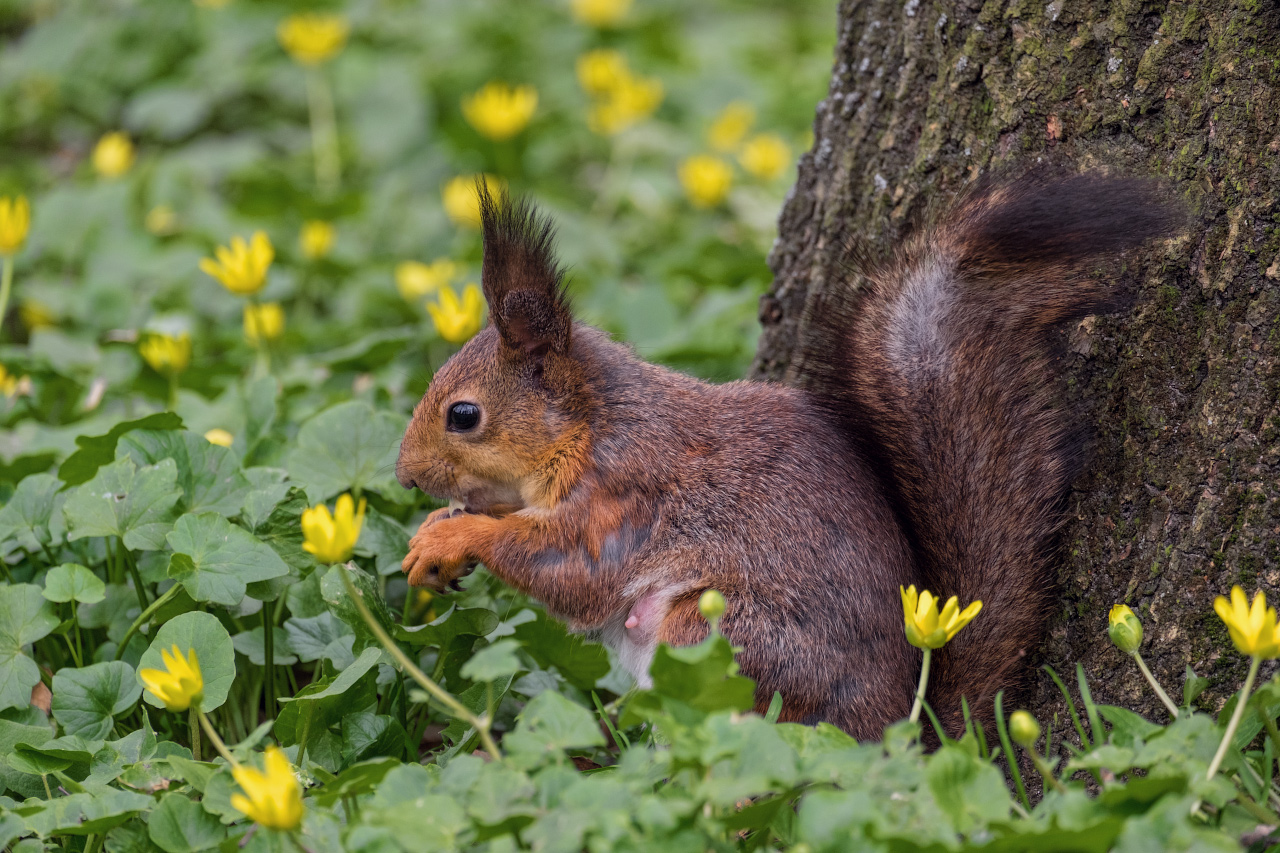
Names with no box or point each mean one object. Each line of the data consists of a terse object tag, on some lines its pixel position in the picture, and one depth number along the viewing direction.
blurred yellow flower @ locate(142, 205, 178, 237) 7.19
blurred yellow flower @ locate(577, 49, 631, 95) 8.15
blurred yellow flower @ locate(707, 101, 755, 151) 8.36
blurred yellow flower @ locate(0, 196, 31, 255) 4.82
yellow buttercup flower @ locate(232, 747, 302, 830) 2.19
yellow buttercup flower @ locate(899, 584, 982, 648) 2.66
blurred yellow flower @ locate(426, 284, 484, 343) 4.46
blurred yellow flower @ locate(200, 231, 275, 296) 4.68
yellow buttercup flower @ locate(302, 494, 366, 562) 2.53
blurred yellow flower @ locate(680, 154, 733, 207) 7.31
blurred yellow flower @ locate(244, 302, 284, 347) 4.88
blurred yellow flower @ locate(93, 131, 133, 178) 7.64
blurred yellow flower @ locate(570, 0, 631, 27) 9.70
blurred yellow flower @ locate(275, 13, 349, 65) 8.05
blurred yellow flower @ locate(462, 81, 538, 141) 7.50
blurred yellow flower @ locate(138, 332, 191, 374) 4.67
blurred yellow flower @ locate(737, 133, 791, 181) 7.76
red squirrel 3.14
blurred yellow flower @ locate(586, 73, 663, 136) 7.91
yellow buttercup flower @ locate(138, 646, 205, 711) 2.53
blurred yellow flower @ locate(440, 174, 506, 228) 7.14
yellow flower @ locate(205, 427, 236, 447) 4.12
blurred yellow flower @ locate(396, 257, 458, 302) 6.00
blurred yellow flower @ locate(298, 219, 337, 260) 6.27
